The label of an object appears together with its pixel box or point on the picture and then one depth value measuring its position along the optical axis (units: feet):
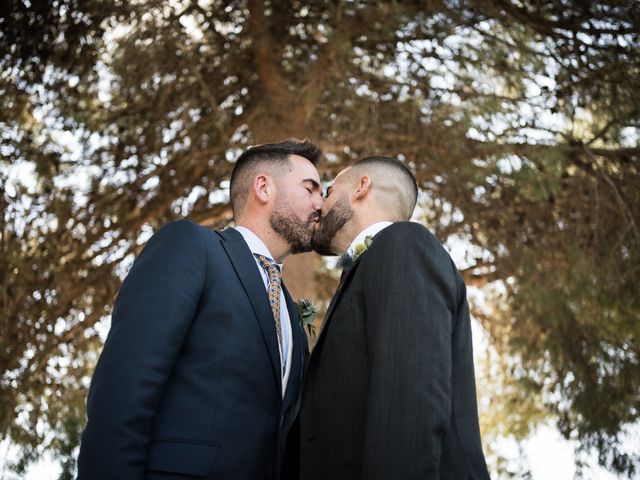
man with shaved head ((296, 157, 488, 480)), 7.05
